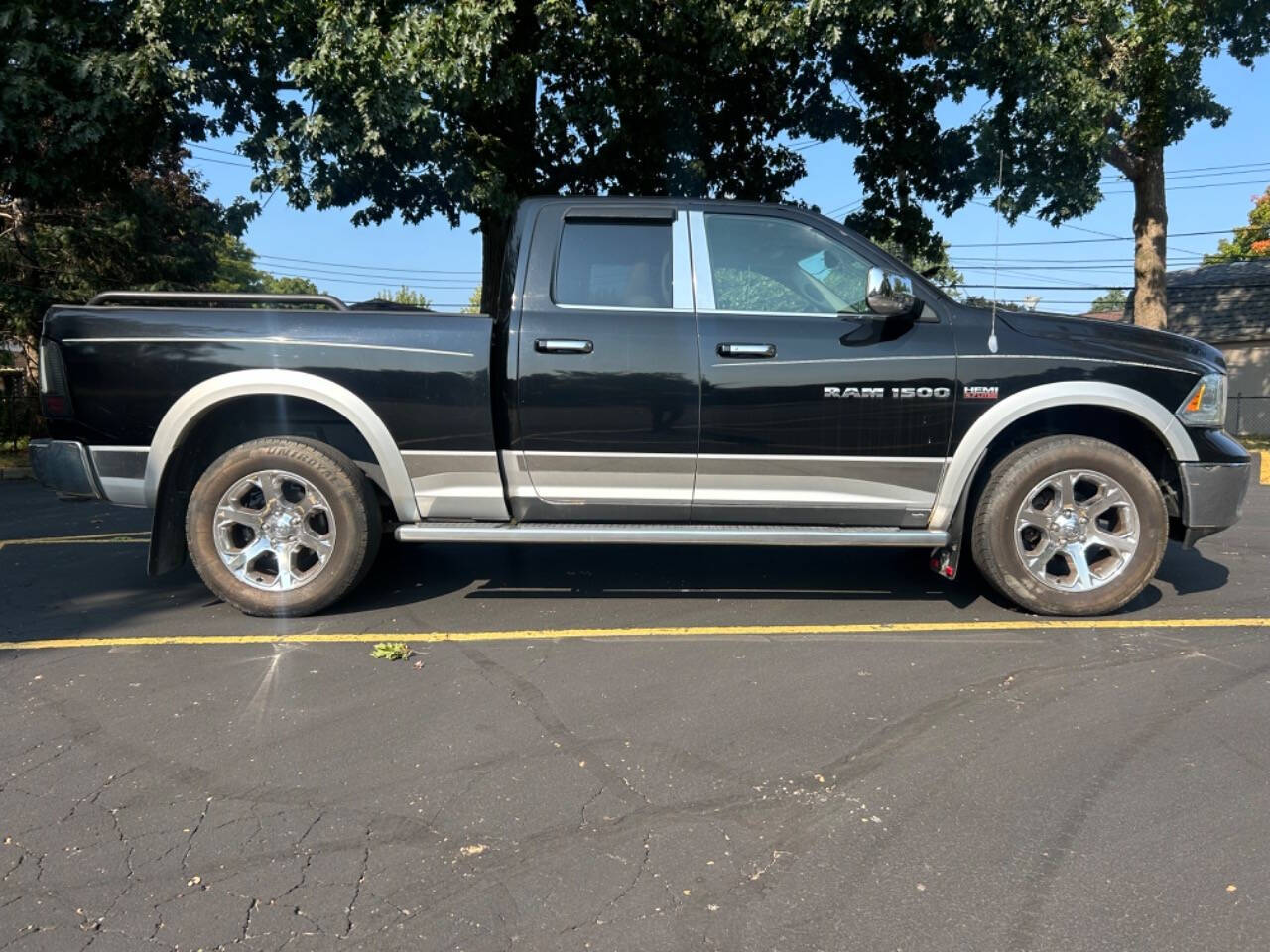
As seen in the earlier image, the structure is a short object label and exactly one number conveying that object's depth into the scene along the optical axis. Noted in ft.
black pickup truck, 14.53
